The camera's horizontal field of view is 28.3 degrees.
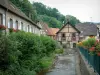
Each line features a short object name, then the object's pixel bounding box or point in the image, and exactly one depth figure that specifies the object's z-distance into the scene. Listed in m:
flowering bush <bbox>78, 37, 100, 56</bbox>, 7.21
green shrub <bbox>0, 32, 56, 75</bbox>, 8.38
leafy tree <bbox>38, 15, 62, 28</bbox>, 97.94
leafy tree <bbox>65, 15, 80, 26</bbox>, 113.31
